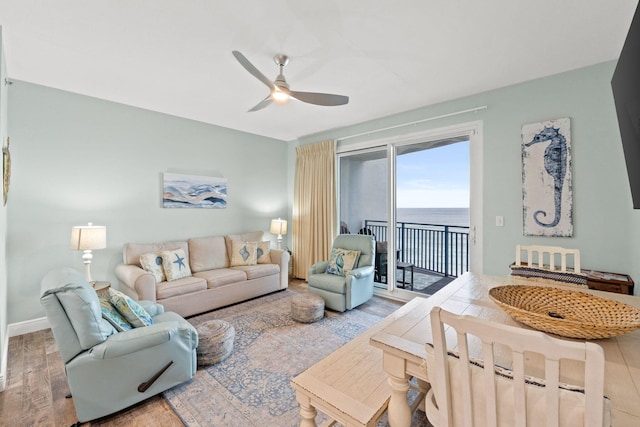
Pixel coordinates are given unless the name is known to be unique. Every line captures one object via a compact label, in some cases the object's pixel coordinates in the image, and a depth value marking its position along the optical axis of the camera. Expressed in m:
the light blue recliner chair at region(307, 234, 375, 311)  3.41
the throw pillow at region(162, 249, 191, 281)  3.37
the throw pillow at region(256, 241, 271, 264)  4.30
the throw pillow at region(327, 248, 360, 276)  3.69
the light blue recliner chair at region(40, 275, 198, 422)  1.63
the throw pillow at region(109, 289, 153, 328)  2.00
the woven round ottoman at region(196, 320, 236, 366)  2.27
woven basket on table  1.05
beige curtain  4.61
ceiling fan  2.34
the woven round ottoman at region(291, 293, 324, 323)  3.11
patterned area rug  1.78
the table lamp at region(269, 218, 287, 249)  4.80
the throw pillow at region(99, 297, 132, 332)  1.83
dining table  0.80
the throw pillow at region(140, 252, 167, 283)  3.26
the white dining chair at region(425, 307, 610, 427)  0.62
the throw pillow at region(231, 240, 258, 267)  4.15
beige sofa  3.06
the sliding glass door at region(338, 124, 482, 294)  3.42
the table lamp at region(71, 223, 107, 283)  2.79
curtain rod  3.18
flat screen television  1.32
